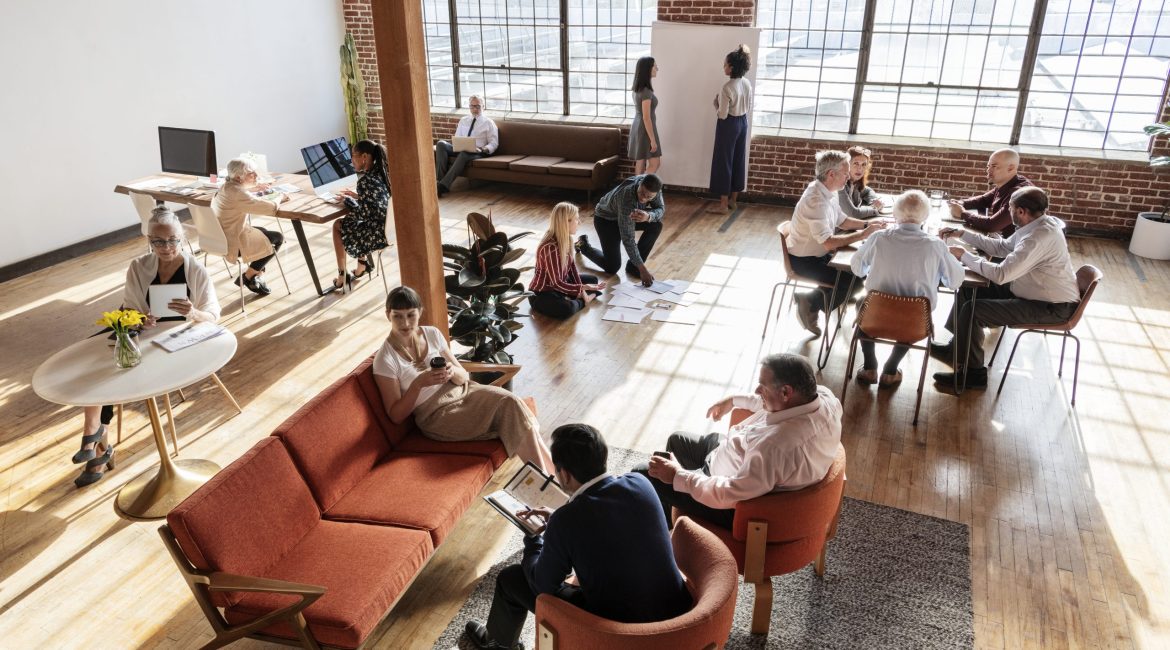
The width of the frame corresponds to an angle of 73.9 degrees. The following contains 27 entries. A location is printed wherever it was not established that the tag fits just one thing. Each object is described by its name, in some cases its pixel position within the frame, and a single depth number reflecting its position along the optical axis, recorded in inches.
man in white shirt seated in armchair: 114.3
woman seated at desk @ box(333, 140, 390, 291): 257.6
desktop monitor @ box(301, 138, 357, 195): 295.9
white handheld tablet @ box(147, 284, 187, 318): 175.0
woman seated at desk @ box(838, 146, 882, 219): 233.1
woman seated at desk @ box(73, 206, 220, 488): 171.3
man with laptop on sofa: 394.9
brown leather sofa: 376.5
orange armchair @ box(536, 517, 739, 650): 90.0
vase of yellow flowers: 148.8
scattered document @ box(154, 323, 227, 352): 160.2
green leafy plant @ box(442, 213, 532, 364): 187.2
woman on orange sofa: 148.2
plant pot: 295.4
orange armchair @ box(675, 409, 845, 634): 115.9
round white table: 143.2
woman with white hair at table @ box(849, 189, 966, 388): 183.8
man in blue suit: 95.6
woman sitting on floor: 241.3
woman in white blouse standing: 332.2
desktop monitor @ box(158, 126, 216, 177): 286.5
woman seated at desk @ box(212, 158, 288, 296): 248.1
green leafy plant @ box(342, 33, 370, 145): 424.8
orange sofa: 108.7
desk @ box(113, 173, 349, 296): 251.6
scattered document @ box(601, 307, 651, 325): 249.6
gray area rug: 126.7
